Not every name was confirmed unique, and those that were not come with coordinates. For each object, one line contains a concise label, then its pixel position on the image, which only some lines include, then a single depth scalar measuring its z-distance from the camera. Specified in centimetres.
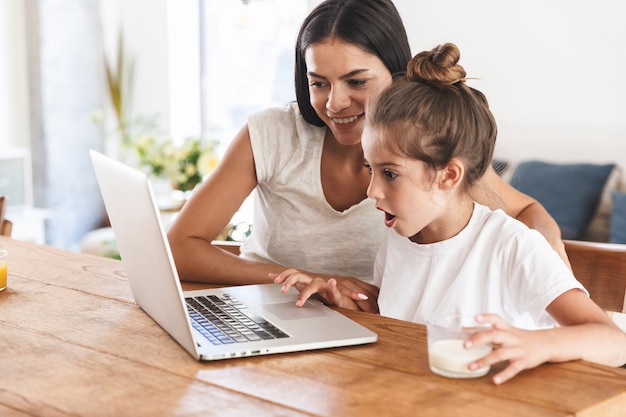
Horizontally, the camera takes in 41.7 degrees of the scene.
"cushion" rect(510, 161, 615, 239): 376
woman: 174
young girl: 144
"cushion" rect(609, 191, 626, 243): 356
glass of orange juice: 157
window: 543
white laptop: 116
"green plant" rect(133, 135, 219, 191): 355
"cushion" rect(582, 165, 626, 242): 380
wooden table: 99
